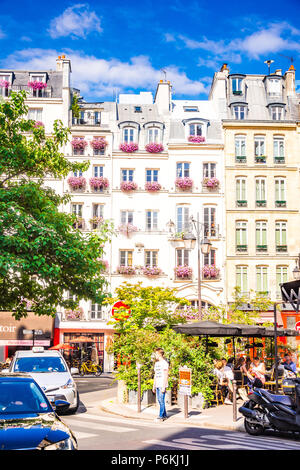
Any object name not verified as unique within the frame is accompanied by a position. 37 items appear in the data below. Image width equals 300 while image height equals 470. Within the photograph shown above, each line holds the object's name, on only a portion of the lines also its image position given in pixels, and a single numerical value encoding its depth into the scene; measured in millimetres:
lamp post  21062
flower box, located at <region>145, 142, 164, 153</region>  37125
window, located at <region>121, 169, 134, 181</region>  37094
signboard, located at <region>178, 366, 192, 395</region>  13891
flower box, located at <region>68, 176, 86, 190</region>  36406
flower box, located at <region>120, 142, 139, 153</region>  37125
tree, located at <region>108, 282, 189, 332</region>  18359
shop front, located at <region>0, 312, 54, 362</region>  34750
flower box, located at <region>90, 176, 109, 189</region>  36406
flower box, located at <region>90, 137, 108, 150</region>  37062
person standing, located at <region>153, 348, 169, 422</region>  13469
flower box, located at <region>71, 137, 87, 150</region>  36750
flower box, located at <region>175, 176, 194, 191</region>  36344
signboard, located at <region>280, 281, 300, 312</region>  15800
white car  14344
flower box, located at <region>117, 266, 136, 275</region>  35500
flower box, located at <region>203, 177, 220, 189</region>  36438
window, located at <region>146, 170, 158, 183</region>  37062
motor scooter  10781
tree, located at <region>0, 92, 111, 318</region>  13773
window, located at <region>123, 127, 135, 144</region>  38000
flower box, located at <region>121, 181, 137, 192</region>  36406
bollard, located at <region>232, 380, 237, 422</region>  13016
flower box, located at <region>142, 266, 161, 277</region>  35438
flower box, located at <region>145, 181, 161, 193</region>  36375
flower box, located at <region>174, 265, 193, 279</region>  35312
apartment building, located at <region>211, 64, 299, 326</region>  35875
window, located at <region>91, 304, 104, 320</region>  36031
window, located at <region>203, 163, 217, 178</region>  37062
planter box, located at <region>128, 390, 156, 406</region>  16719
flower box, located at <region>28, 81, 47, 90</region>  38344
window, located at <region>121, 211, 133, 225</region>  36469
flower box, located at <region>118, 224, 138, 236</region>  35906
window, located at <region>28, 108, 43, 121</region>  37719
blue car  5414
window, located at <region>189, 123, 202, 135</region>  38062
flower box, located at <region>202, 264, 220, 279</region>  35344
